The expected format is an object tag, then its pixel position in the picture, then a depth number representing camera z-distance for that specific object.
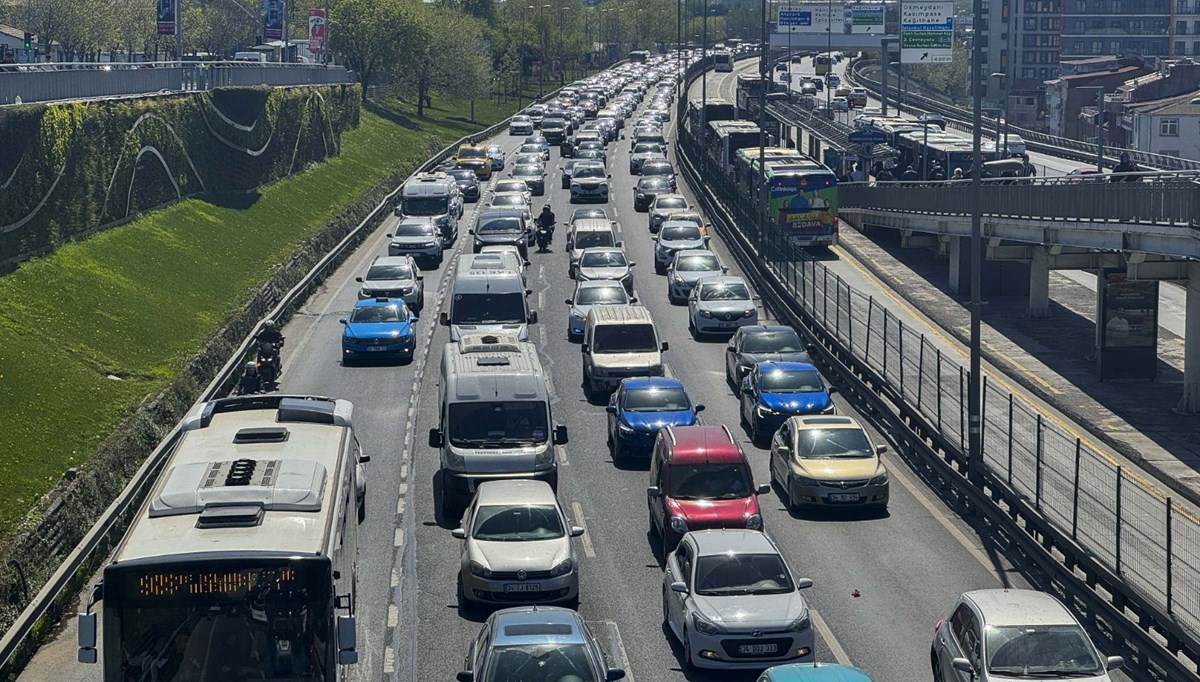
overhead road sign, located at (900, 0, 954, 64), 117.56
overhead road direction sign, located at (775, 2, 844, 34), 151.38
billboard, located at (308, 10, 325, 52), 97.38
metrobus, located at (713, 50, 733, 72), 181.62
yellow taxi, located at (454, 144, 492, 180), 84.12
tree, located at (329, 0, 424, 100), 115.38
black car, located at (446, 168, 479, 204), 75.94
